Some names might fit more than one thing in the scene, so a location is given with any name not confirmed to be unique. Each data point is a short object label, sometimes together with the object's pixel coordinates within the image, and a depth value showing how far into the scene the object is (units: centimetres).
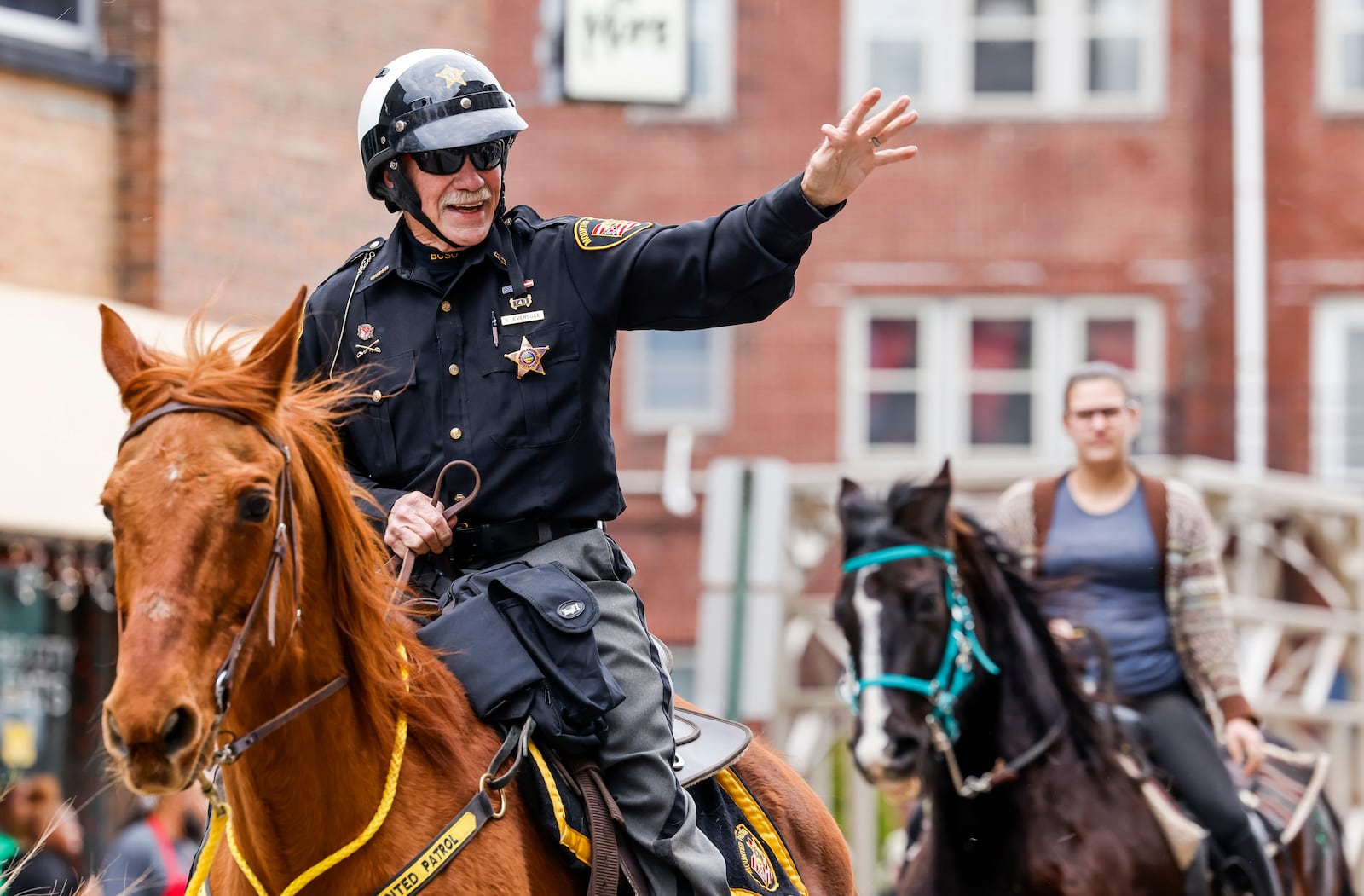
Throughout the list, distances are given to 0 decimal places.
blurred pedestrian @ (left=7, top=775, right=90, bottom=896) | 1672
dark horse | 1398
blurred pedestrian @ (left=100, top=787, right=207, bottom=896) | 1891
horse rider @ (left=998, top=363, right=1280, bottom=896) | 1570
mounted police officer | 888
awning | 2197
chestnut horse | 703
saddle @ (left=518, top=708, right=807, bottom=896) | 856
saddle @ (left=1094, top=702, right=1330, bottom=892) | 1445
